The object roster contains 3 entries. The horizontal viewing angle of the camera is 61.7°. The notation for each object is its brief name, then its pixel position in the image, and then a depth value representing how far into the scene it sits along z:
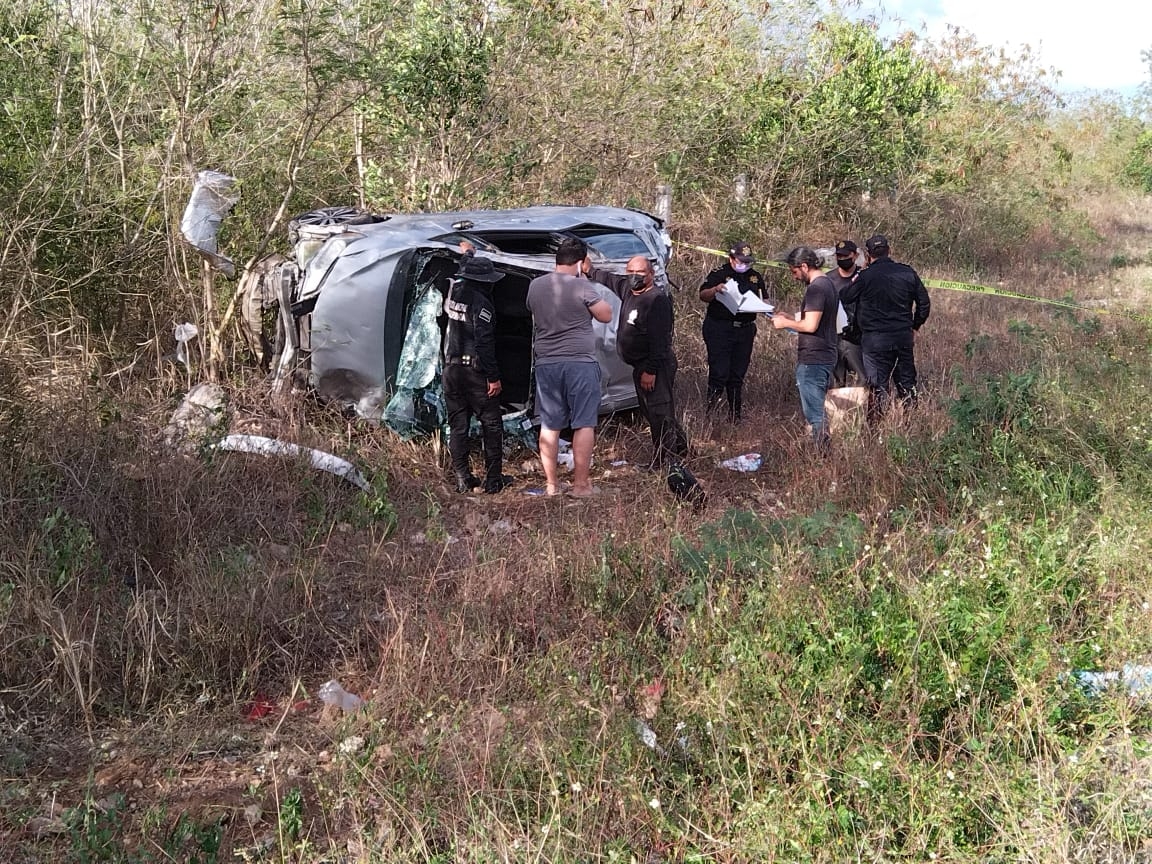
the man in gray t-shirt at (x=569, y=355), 5.84
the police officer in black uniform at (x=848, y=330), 7.20
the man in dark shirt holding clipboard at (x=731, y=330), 7.35
